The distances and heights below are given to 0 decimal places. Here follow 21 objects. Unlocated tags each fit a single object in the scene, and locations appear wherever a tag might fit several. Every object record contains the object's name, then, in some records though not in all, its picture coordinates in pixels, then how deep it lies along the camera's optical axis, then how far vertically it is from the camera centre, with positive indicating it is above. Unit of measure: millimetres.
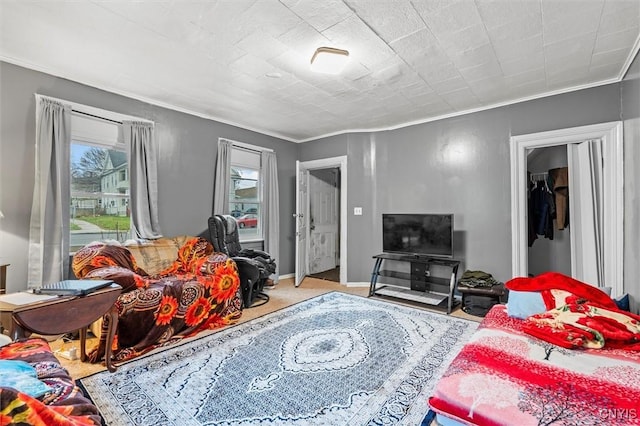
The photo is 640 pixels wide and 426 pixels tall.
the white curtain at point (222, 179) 4297 +587
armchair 3641 -491
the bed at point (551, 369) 1069 -656
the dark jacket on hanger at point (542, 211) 4219 +117
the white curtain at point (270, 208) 4945 +192
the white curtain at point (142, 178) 3492 +480
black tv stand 3866 -800
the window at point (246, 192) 4770 +441
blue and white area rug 1738 -1085
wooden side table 1643 -546
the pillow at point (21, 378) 1021 -563
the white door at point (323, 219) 5730 +12
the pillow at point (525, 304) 2025 -576
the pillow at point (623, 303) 2195 -605
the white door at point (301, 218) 4895 +27
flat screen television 3869 -196
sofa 2416 -620
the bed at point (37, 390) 685 -604
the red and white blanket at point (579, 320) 1608 -574
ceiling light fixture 2443 +1321
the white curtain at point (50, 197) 2832 +214
